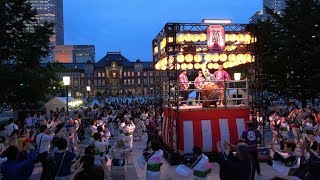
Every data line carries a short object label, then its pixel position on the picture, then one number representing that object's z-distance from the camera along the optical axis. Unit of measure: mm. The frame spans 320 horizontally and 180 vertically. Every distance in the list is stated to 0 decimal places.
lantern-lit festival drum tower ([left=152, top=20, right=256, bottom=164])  10785
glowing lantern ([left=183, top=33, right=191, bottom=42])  12162
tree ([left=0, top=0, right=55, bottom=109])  16550
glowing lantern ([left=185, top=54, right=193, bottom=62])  13077
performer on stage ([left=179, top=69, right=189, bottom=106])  12605
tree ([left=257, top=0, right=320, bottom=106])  21831
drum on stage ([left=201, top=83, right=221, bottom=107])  11422
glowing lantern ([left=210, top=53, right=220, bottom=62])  13806
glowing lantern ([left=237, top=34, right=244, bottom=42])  12500
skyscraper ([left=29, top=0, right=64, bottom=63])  136407
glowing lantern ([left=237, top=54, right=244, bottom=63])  13218
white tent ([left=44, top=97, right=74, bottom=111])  23889
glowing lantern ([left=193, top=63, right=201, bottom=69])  14524
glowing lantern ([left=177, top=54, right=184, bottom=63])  12881
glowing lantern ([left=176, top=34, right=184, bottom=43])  12119
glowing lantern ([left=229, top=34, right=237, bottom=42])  12521
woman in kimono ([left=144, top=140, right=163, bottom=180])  6281
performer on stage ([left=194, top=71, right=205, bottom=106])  12406
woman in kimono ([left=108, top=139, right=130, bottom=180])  6860
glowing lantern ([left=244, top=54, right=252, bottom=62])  13262
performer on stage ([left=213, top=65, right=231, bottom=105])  12488
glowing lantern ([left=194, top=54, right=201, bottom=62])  13567
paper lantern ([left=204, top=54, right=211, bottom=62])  13846
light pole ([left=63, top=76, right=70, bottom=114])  16202
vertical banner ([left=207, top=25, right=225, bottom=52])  11912
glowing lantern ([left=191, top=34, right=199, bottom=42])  12276
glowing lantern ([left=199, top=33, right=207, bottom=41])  12456
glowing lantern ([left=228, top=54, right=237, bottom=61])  13414
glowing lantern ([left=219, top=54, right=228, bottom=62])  13763
